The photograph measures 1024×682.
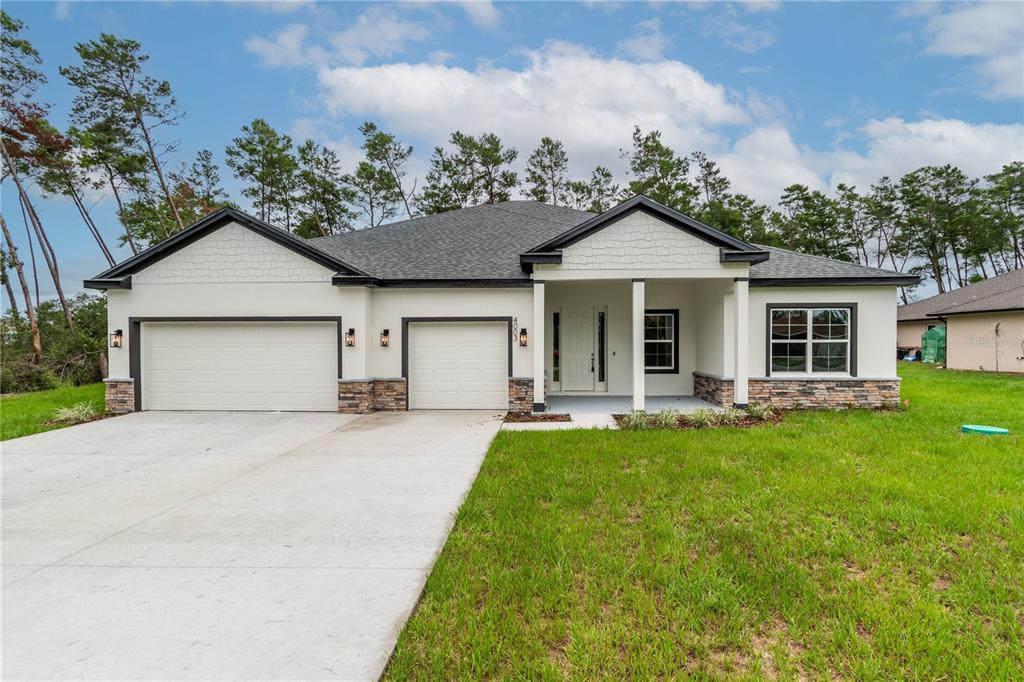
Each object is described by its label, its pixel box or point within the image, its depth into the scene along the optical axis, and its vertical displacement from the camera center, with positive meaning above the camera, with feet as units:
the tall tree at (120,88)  60.18 +34.52
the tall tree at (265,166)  76.95 +29.95
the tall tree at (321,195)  82.48 +26.83
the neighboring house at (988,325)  56.90 +1.99
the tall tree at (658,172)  91.86 +33.99
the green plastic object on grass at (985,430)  23.88 -4.69
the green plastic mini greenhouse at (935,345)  73.82 -0.76
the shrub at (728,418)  28.37 -4.78
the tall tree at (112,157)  61.72 +25.70
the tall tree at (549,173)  91.25 +33.42
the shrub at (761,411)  29.73 -4.62
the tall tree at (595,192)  92.07 +29.80
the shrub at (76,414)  31.68 -4.95
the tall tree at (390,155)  85.97 +35.05
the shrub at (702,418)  27.89 -4.72
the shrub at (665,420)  27.51 -4.73
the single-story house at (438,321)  32.35 +1.50
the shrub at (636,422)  27.02 -4.84
